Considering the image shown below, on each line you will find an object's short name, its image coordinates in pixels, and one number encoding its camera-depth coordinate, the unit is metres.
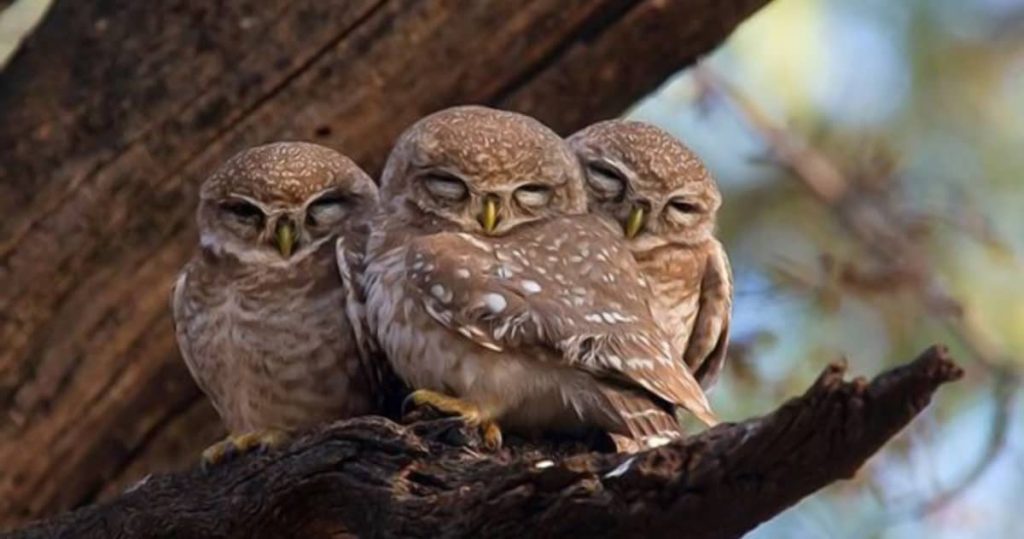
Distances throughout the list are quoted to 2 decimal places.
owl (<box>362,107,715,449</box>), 7.80
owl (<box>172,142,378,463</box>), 8.51
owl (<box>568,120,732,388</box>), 8.96
